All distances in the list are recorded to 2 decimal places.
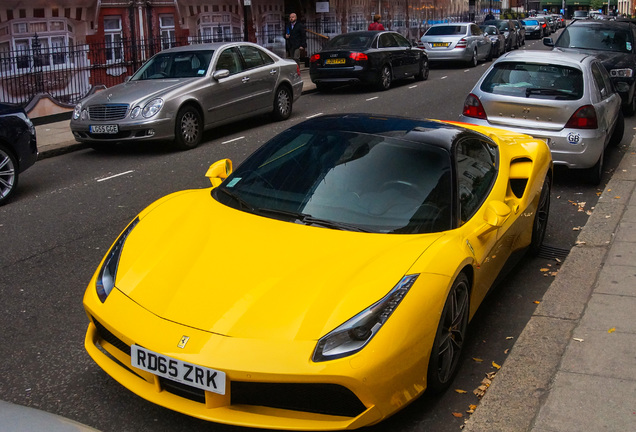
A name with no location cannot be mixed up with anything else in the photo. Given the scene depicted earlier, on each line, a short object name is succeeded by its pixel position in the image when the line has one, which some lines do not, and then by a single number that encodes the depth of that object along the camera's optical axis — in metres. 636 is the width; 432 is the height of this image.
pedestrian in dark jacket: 23.70
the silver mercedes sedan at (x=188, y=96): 11.56
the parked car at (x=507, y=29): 36.22
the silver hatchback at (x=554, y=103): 8.87
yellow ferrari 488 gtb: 3.43
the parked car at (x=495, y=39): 32.77
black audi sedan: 19.45
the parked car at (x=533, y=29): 53.53
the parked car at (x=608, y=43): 15.02
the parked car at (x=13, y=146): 8.68
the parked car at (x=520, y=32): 39.32
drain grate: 6.60
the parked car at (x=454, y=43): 27.25
